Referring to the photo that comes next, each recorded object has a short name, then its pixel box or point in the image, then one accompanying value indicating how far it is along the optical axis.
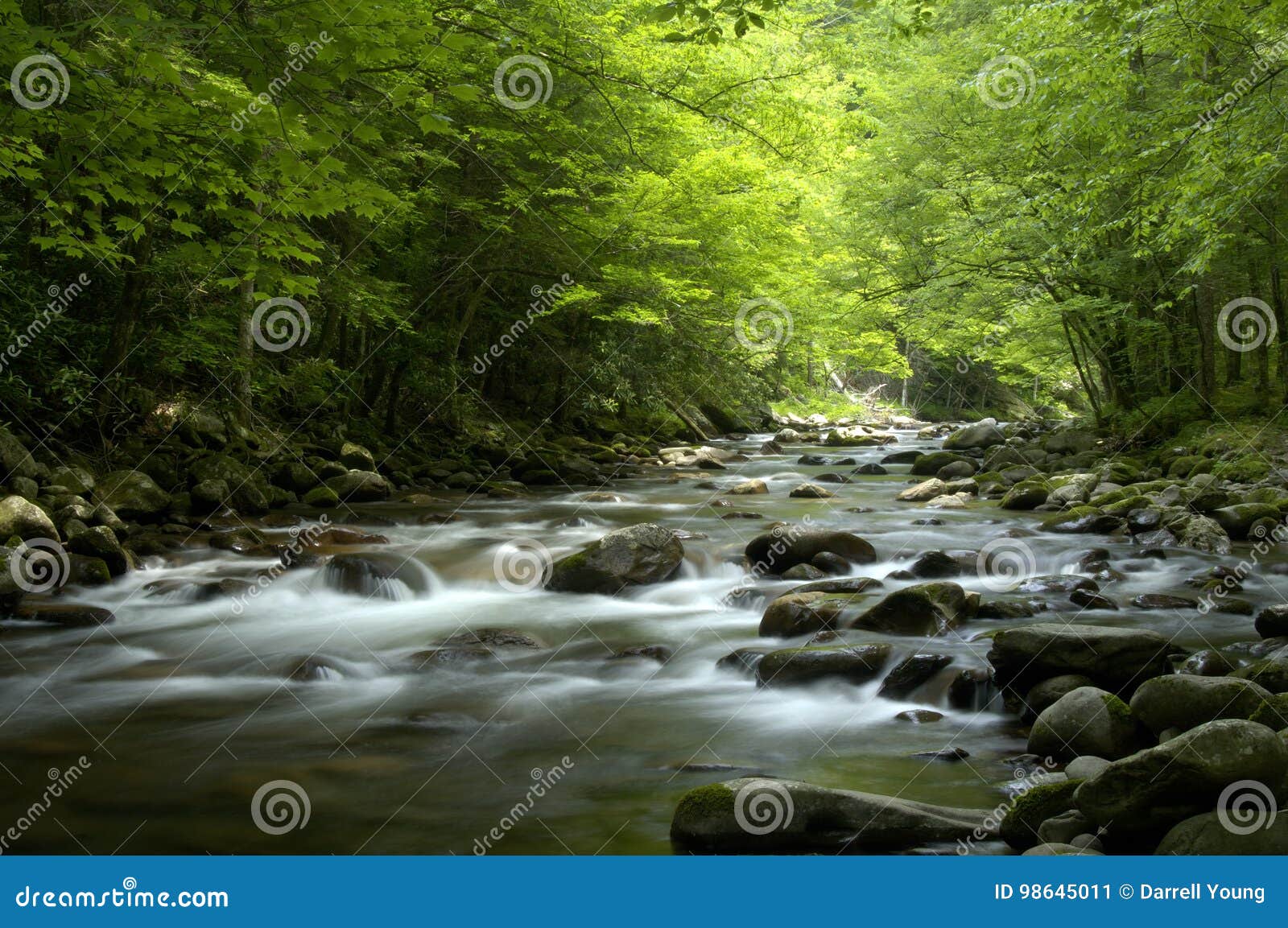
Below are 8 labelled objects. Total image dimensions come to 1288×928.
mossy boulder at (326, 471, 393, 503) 13.80
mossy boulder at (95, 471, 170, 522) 10.73
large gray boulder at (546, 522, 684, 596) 9.13
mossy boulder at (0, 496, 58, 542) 8.35
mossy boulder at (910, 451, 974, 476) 19.02
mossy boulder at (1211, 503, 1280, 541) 10.44
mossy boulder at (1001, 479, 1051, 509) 13.82
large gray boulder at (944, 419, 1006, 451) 23.23
